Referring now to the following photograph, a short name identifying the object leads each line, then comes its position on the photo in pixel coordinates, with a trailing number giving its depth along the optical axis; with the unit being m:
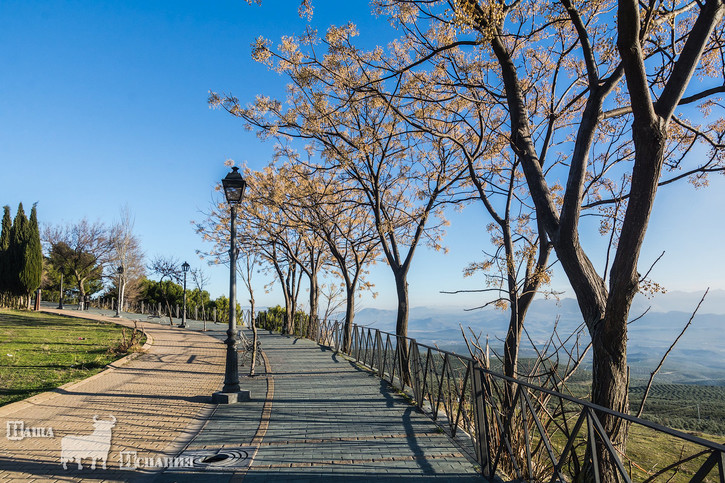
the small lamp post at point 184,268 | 27.72
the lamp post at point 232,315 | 8.43
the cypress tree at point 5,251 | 31.52
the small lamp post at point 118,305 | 32.25
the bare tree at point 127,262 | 42.69
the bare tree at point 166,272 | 40.97
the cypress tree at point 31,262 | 31.28
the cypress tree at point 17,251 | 31.41
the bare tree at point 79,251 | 38.75
